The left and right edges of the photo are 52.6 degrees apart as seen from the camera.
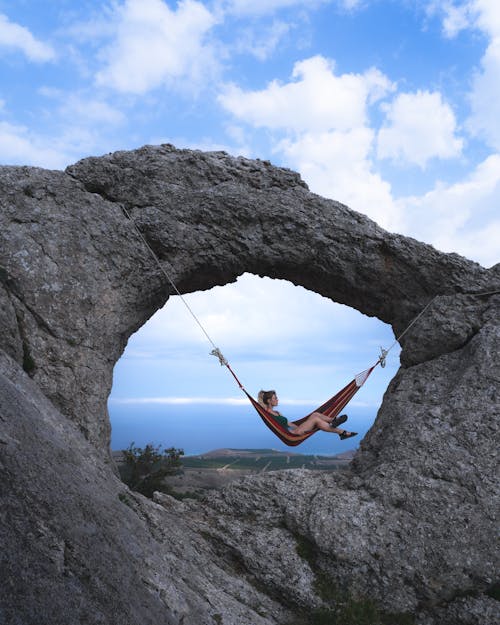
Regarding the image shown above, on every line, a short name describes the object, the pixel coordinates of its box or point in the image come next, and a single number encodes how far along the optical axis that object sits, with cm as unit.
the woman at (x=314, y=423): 1097
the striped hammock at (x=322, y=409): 1085
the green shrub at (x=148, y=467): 1878
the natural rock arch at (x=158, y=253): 941
